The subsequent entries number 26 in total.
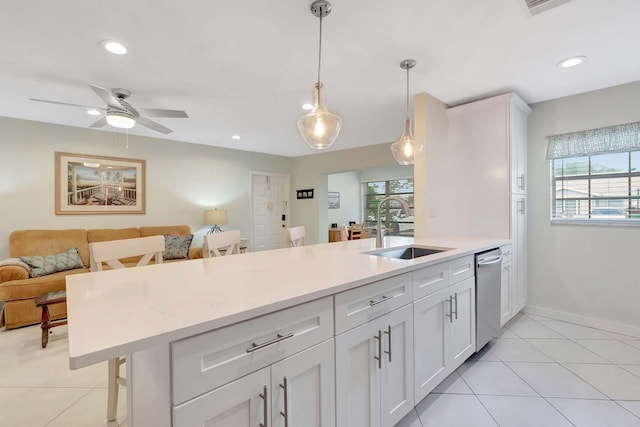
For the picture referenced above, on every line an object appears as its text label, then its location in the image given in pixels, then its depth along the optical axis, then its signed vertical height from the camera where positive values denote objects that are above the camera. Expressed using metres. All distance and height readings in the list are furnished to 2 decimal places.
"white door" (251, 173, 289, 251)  6.12 +0.06
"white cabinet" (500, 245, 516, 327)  2.70 -0.72
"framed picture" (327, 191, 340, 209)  7.93 +0.35
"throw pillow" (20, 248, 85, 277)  3.30 -0.59
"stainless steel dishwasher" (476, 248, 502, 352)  2.18 -0.67
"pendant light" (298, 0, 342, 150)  1.93 +0.61
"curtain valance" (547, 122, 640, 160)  2.69 +0.70
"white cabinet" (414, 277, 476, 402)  1.60 -0.76
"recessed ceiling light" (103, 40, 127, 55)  2.06 +1.23
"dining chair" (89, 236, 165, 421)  1.57 -0.25
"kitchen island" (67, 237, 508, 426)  0.76 -0.34
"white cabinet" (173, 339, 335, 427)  0.81 -0.60
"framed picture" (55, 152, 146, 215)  4.00 +0.43
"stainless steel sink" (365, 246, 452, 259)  2.15 -0.31
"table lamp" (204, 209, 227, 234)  5.04 -0.07
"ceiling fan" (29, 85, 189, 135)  2.62 +0.97
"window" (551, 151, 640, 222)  2.76 +0.25
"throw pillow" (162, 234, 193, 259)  4.32 -0.52
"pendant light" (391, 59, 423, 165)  2.65 +0.62
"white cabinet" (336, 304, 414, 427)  1.19 -0.73
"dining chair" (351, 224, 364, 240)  7.44 -0.49
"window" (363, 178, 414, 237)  7.75 +0.24
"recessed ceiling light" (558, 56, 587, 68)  2.28 +1.23
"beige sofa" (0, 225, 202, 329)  2.97 -0.59
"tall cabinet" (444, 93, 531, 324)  2.89 +0.37
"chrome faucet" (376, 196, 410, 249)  2.17 -0.01
